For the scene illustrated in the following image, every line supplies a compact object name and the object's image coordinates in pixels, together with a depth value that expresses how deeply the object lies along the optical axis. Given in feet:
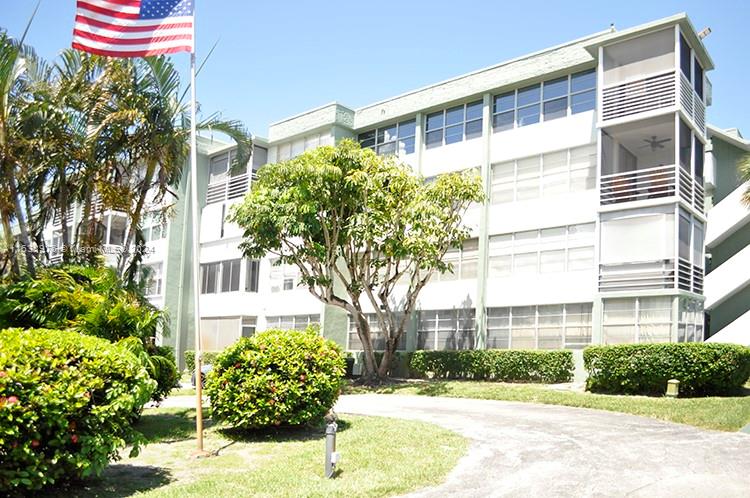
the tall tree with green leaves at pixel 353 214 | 74.43
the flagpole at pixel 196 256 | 36.40
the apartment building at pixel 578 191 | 72.64
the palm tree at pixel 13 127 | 41.57
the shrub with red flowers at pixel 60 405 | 24.35
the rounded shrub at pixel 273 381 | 38.86
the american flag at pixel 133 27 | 39.78
